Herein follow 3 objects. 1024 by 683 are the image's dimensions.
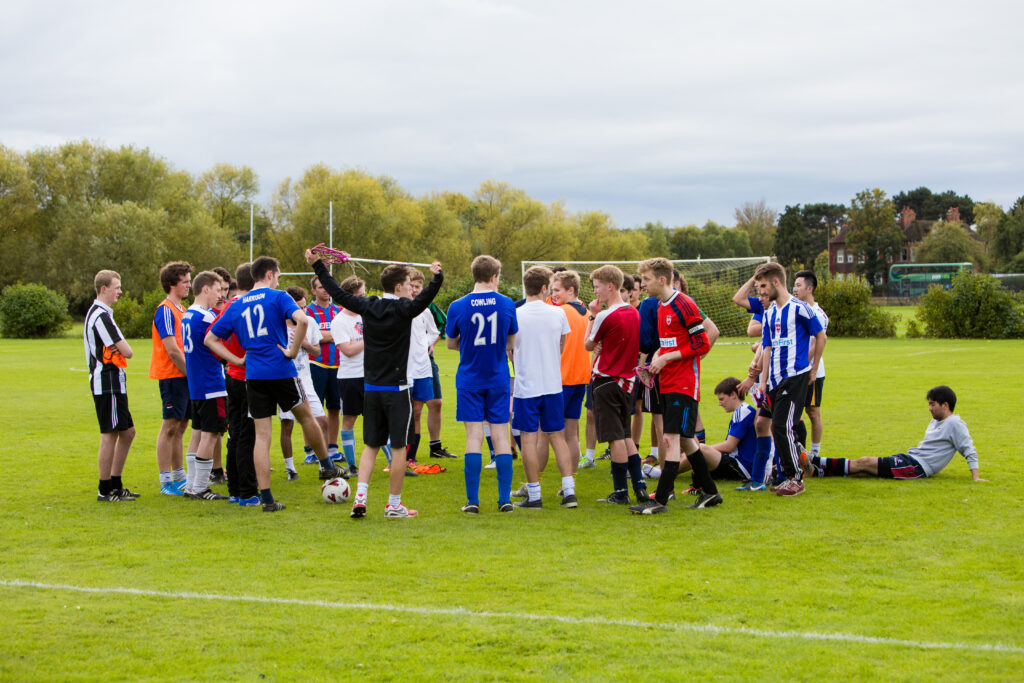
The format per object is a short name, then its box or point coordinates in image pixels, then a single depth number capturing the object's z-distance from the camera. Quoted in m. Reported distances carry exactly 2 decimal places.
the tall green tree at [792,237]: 103.06
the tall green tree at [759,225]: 110.56
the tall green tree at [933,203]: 120.94
